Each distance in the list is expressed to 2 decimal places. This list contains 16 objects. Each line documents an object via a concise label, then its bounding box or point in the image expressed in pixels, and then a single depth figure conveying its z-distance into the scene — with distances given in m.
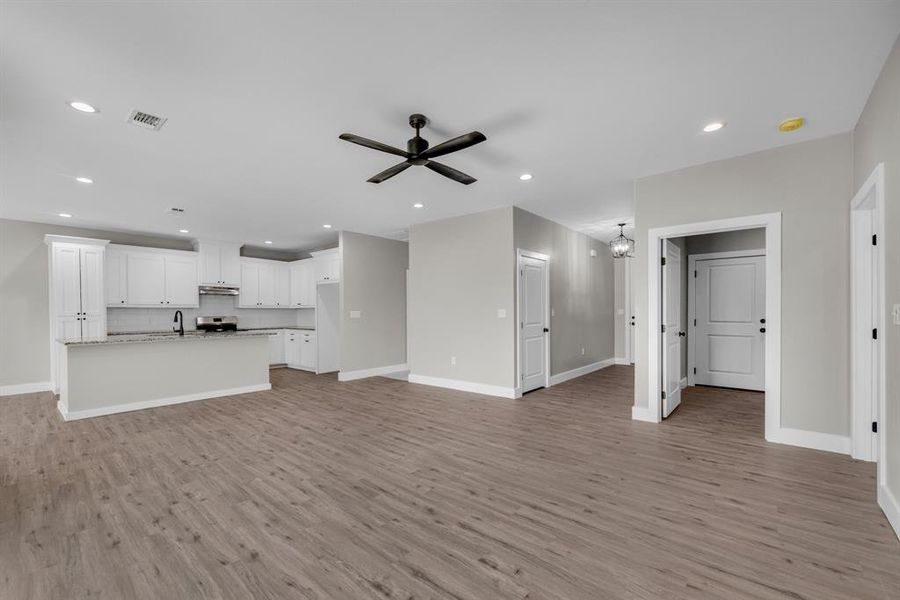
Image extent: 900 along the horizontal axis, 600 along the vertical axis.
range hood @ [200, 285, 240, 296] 7.55
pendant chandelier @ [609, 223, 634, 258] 6.55
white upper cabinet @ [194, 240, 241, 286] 7.52
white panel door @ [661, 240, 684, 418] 4.26
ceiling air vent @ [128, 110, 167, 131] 2.85
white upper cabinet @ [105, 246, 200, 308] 6.55
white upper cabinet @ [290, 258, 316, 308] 8.48
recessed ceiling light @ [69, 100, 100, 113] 2.67
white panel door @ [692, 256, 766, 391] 5.55
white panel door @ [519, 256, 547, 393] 5.57
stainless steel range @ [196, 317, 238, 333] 7.28
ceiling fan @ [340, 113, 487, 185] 2.62
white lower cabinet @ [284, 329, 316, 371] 7.93
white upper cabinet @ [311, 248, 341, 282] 7.32
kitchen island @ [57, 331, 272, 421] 4.58
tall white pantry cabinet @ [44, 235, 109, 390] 5.88
